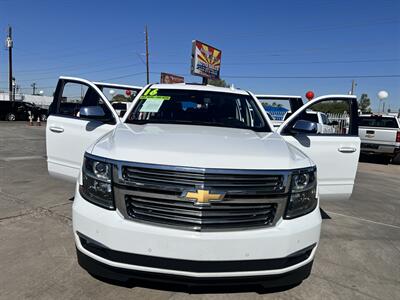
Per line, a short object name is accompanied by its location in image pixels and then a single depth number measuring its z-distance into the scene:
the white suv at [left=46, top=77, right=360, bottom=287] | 2.25
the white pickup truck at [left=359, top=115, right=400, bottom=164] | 12.98
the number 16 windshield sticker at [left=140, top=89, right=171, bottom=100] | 4.07
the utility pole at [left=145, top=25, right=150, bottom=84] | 41.52
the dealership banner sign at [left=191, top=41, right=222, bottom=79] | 25.53
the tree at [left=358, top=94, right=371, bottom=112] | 88.19
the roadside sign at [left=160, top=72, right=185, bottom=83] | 33.66
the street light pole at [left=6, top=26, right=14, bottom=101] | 41.42
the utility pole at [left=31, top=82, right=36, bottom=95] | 89.49
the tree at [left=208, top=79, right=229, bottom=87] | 68.24
